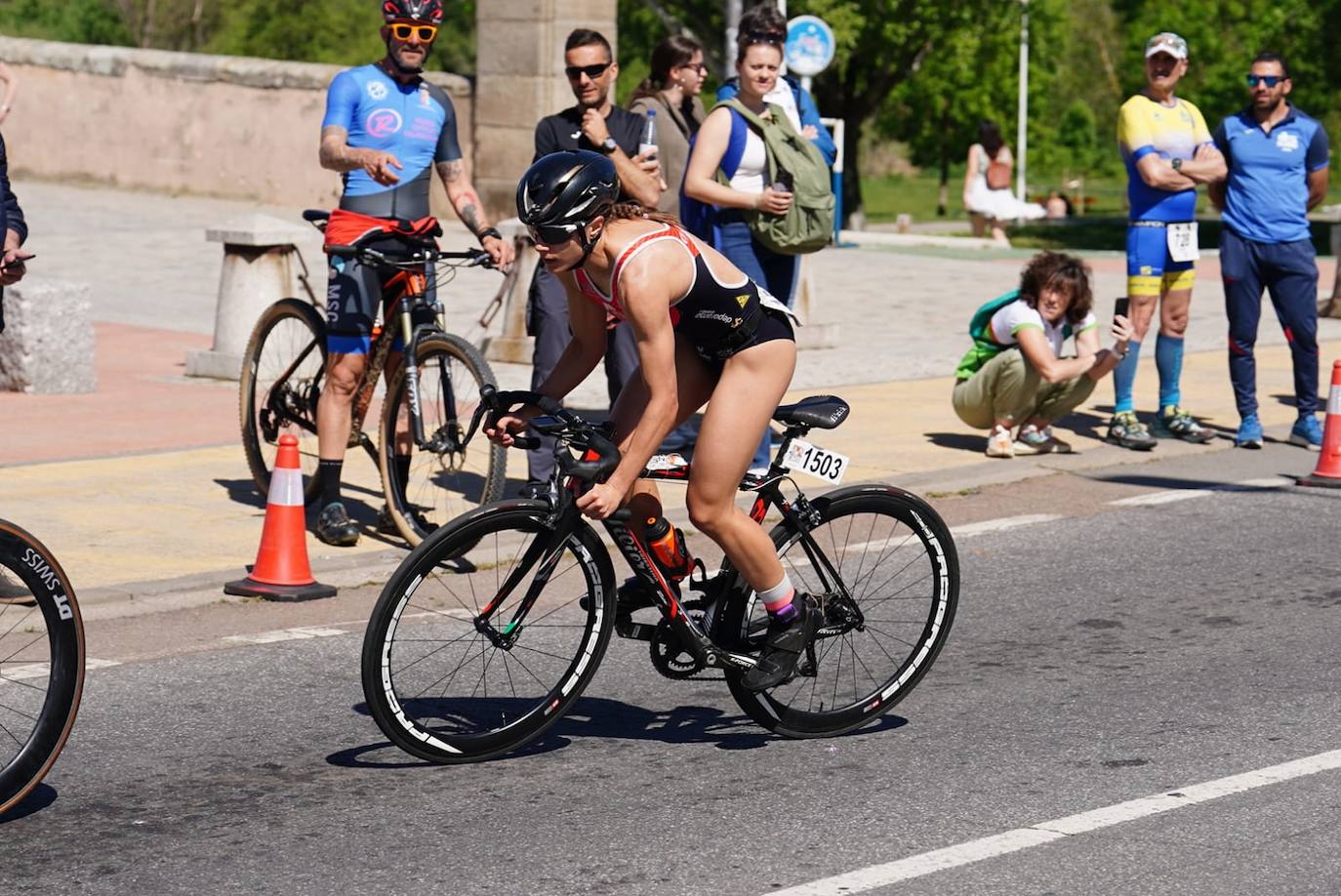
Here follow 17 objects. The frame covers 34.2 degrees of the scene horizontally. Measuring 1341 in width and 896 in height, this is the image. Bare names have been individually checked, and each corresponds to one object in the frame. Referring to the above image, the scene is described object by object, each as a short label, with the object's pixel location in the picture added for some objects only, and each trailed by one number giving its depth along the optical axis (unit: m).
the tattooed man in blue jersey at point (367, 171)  8.49
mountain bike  8.41
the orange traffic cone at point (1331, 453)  10.48
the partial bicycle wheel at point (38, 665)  5.25
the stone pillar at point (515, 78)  22.94
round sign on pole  23.25
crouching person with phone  11.02
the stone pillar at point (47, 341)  12.33
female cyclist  5.46
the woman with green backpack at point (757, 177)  9.06
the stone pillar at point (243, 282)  13.19
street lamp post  49.78
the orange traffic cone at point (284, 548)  7.88
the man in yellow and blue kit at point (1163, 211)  11.34
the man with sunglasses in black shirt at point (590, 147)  8.48
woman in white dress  29.70
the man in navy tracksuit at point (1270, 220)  11.39
